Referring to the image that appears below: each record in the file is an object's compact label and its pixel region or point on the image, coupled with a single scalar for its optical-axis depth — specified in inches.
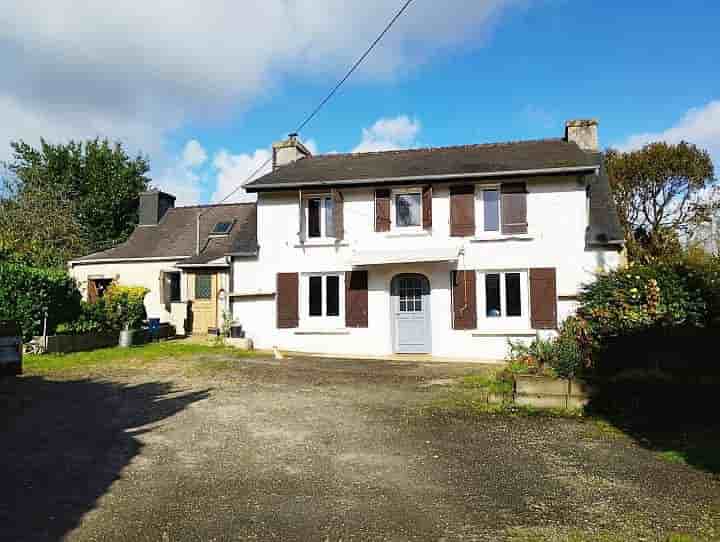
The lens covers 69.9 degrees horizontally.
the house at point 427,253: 629.6
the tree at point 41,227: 967.6
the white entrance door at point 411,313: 664.4
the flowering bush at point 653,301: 470.6
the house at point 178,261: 873.5
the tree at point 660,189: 1178.0
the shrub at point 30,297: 602.5
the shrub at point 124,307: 701.9
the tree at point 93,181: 1448.1
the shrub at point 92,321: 669.3
